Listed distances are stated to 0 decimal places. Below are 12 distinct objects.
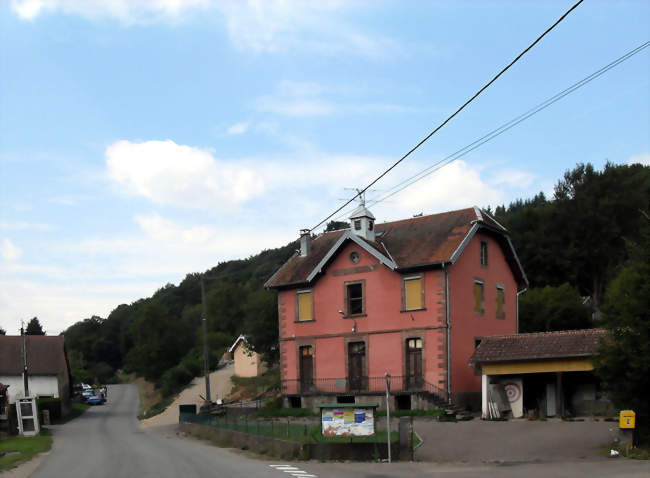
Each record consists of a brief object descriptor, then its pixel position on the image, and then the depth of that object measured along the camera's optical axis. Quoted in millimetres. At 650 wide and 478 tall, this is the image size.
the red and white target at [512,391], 30375
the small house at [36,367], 53906
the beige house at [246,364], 64444
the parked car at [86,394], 69044
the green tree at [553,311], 54500
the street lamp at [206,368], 42031
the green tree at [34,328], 103619
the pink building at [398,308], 35375
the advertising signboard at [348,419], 22859
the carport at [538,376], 28981
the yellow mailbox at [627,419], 19359
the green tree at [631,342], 19172
